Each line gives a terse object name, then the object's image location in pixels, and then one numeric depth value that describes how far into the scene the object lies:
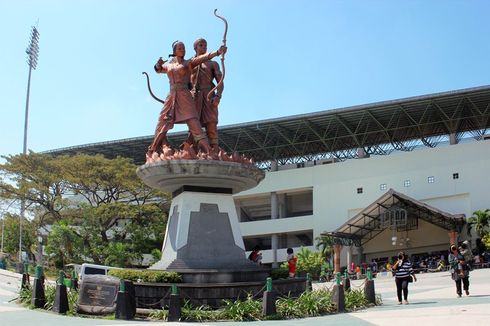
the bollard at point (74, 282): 16.73
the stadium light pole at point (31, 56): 47.78
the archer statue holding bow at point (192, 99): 16.56
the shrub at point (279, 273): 15.82
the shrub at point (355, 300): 14.00
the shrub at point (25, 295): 15.71
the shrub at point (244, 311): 12.24
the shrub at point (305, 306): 12.72
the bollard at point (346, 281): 16.62
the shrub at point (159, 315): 12.38
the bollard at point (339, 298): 13.47
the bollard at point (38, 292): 14.75
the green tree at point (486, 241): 37.39
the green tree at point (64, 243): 41.28
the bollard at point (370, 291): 15.01
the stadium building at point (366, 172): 41.97
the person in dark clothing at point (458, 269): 14.59
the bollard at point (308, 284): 15.92
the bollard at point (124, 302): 12.35
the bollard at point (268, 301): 12.23
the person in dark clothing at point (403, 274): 14.16
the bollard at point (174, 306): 12.11
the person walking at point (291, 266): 17.74
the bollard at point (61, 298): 13.48
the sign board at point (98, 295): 12.98
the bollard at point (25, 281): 17.12
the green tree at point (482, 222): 39.47
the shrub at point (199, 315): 12.26
